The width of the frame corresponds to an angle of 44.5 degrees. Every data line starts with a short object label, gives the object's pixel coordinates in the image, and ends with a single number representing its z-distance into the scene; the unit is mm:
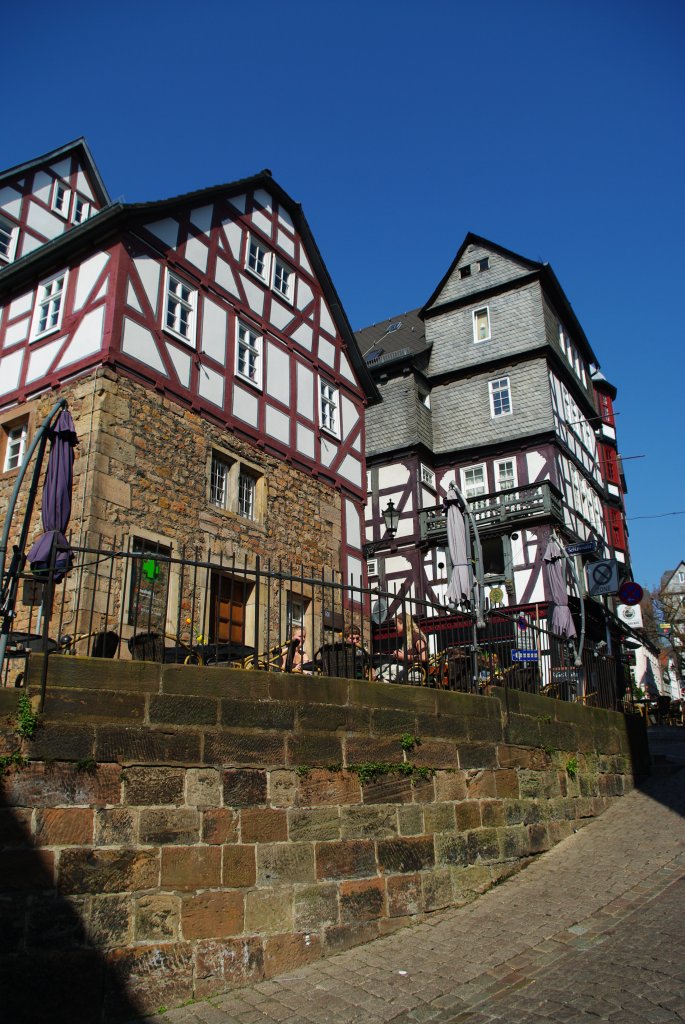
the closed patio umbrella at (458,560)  12828
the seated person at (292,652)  8719
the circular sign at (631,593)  17891
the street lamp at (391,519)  17453
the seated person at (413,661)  9484
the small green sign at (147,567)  12002
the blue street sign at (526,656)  11845
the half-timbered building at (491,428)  25109
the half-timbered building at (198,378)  13273
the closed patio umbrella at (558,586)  16812
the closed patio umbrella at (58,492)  9602
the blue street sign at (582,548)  20236
